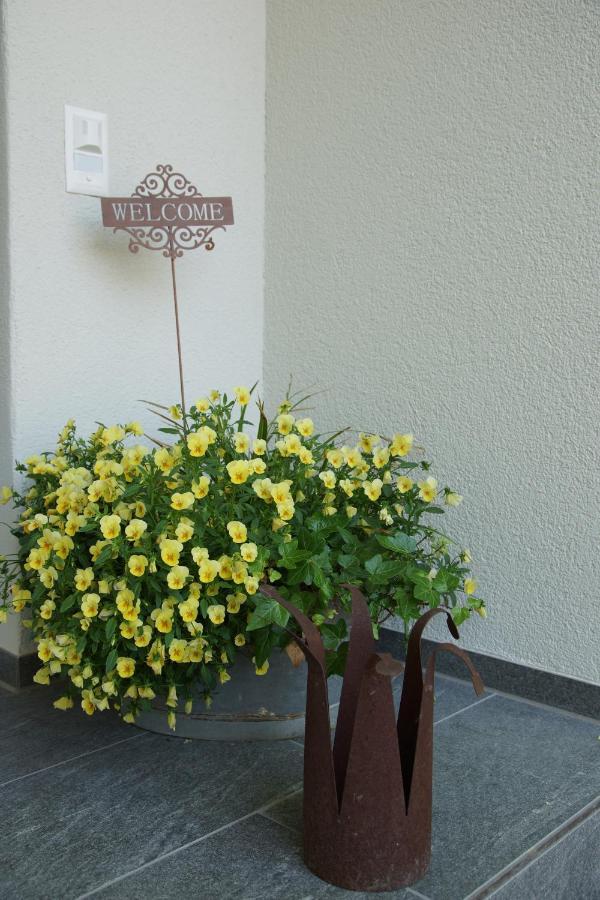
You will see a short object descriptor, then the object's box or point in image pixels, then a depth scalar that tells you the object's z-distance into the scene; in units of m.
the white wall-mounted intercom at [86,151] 2.09
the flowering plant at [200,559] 1.57
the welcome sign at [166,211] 2.06
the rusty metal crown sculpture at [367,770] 1.27
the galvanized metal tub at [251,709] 1.76
